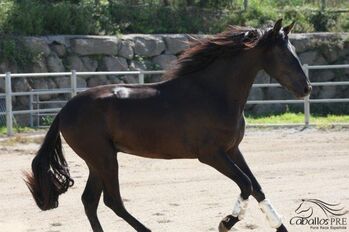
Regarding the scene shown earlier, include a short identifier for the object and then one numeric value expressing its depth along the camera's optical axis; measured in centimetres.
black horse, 1350
